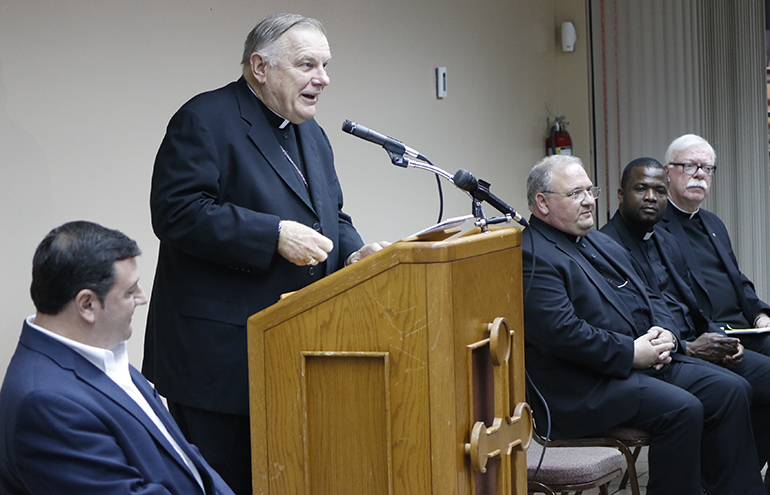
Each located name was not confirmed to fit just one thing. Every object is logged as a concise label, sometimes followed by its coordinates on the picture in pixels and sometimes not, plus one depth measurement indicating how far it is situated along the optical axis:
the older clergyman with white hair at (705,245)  6.06
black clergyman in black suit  5.61
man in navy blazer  3.70
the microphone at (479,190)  4.32
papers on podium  4.32
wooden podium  4.08
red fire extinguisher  7.39
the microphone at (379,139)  4.31
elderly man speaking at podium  4.45
